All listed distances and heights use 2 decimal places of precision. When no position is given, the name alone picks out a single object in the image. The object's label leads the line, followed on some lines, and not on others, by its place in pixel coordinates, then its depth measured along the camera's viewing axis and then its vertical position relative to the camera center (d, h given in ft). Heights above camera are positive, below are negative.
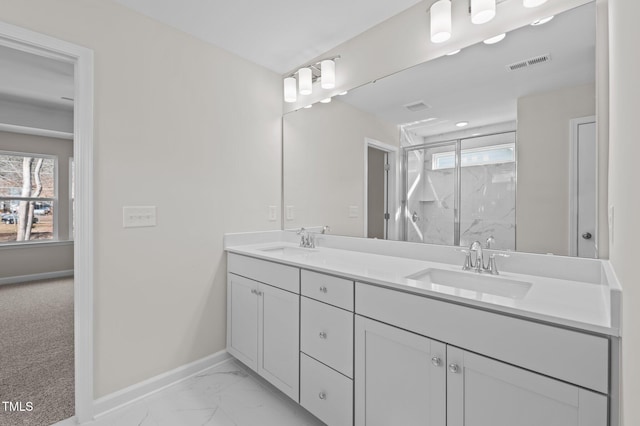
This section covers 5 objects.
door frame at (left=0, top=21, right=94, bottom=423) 5.26 -0.29
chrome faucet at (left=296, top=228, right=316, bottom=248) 7.52 -0.73
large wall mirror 4.14 +1.12
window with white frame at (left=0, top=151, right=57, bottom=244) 14.46 +0.72
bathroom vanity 2.74 -1.52
